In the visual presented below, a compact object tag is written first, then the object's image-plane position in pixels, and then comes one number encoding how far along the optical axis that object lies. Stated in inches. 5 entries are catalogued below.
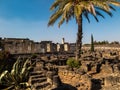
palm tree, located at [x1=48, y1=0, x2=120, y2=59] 266.7
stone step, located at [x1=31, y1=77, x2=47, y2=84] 185.6
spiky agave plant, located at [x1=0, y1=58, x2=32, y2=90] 181.4
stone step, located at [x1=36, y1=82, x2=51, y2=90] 177.9
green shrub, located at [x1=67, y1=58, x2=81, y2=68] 262.9
